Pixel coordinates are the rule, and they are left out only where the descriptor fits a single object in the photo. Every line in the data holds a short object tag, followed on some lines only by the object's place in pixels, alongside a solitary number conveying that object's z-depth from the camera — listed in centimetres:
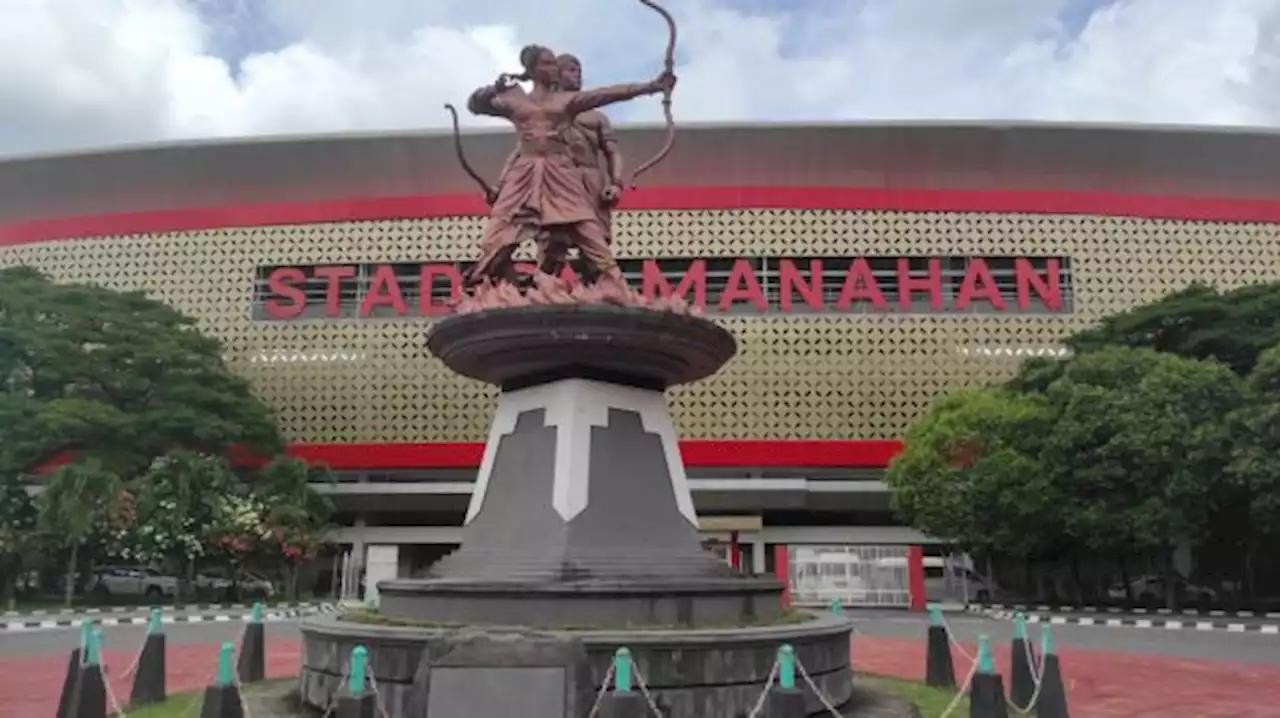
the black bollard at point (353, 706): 541
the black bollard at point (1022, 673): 809
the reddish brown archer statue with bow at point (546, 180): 928
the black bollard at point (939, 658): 929
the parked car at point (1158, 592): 2809
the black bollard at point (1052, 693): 711
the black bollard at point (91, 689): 675
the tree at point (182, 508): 2427
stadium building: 3128
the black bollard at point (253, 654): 935
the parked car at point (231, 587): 2886
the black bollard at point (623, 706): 542
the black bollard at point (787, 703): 571
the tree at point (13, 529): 2334
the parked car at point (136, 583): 2803
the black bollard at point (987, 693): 653
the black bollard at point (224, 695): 583
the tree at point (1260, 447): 1886
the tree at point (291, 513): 2619
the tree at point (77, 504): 2238
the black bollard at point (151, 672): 823
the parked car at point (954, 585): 3269
